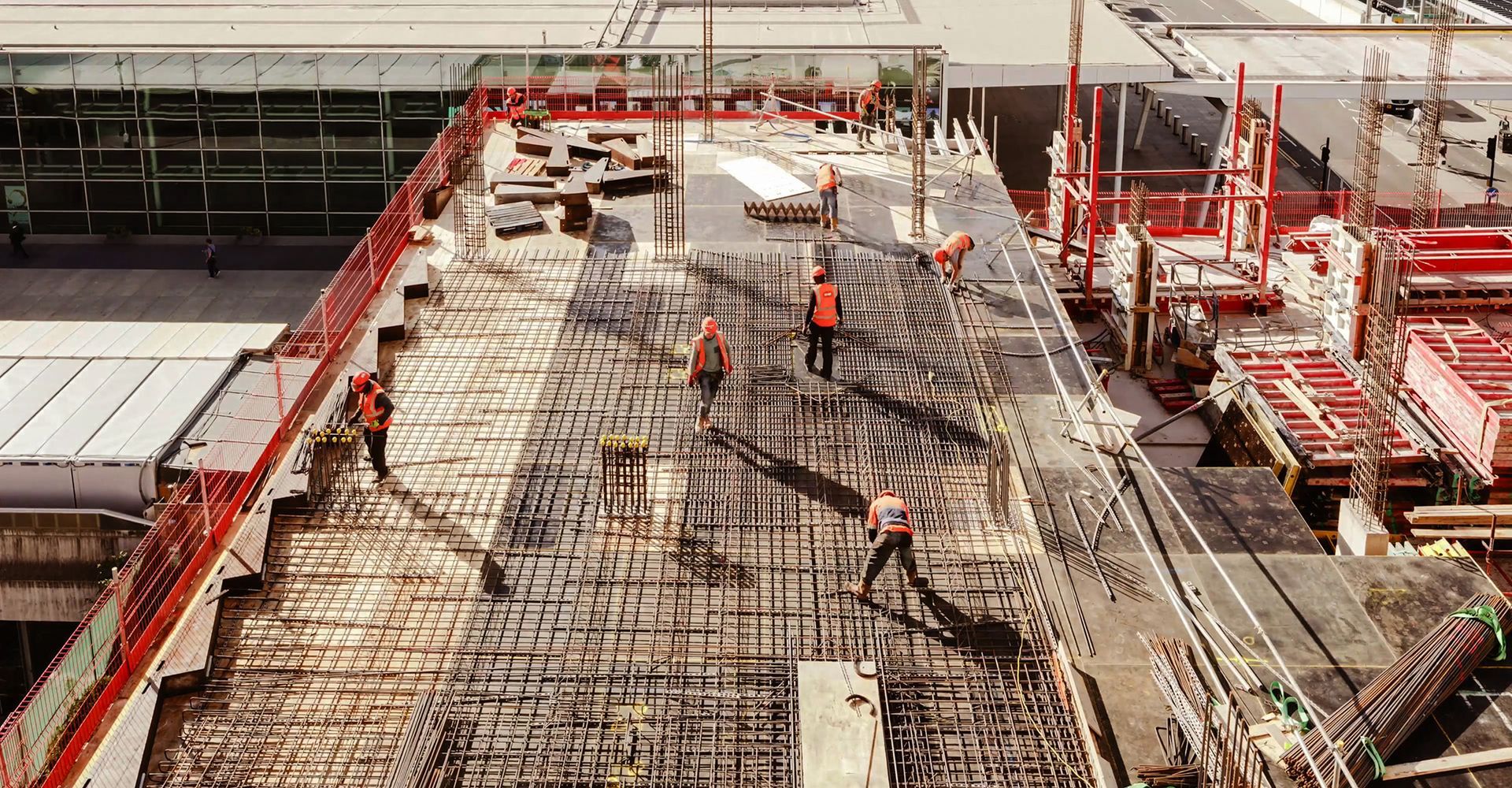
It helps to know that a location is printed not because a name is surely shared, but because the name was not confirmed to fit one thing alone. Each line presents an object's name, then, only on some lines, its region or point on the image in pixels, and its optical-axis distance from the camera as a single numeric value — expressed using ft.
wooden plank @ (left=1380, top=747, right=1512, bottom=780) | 50.47
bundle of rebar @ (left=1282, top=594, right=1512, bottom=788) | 49.55
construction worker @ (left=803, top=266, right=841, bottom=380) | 75.66
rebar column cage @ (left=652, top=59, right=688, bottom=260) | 97.66
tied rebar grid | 51.72
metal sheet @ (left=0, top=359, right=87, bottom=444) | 94.73
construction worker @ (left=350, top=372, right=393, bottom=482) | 66.49
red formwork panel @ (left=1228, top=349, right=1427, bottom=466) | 86.12
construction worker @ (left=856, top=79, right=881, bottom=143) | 124.36
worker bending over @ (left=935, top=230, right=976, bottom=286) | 89.40
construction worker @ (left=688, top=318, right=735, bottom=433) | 70.64
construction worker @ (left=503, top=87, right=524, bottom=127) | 125.49
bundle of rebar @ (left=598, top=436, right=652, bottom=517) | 65.98
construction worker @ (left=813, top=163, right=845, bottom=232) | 98.37
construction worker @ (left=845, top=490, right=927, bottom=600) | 57.77
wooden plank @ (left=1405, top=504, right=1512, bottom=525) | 74.49
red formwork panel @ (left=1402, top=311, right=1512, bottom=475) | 80.43
